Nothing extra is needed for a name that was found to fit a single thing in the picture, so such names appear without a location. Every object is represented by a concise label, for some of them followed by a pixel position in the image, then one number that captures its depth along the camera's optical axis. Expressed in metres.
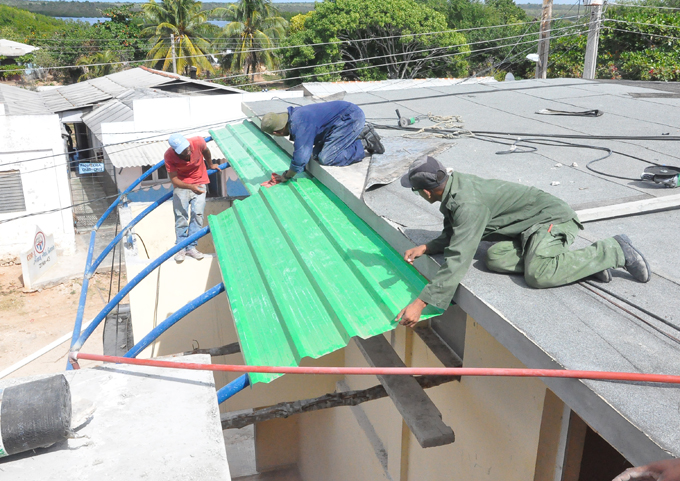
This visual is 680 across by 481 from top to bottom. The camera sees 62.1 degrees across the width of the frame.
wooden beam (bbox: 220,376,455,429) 4.38
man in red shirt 8.20
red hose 2.39
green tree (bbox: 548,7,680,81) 24.44
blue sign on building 17.57
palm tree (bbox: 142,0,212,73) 39.06
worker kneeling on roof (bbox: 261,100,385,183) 6.28
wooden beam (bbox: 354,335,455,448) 3.60
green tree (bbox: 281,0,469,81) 33.44
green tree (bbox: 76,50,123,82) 42.34
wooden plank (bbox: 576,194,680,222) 4.28
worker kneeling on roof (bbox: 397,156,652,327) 3.31
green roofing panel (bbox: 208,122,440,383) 3.78
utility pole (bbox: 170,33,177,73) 36.41
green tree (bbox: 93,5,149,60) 46.81
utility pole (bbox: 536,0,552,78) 16.53
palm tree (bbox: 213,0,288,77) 43.41
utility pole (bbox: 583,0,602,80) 15.14
